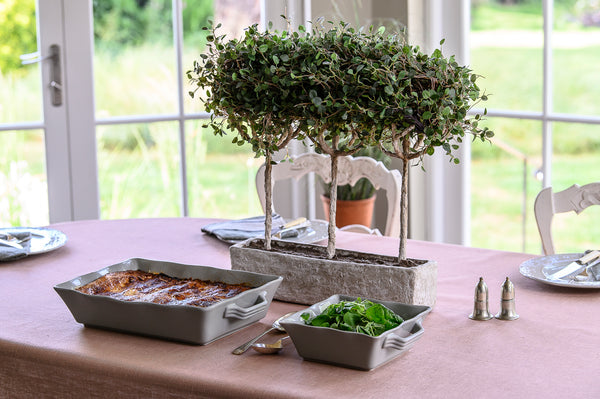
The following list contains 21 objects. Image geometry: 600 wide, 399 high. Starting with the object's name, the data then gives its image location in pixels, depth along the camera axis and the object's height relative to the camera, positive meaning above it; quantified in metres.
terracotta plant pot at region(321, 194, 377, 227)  4.83 -0.45
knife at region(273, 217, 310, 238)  3.26 -0.34
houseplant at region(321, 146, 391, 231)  4.84 -0.41
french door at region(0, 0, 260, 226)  4.70 -0.04
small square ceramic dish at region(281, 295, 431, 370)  2.41 -0.43
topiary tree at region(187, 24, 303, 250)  2.69 +0.00
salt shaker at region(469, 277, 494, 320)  2.67 -0.43
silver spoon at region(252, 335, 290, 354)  2.51 -0.46
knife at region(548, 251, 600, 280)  2.89 -0.40
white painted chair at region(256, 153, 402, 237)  3.55 -0.22
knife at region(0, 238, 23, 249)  3.18 -0.36
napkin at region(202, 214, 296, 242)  3.27 -0.35
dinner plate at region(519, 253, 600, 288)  2.83 -0.41
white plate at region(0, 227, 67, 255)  3.18 -0.36
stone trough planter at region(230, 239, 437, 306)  2.66 -0.37
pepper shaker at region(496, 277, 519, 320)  2.67 -0.43
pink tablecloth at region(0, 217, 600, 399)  2.37 -0.47
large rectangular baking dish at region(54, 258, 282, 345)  2.54 -0.41
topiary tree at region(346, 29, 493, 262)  2.60 -0.02
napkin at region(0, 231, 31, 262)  3.12 -0.37
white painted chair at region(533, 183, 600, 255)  3.25 -0.29
